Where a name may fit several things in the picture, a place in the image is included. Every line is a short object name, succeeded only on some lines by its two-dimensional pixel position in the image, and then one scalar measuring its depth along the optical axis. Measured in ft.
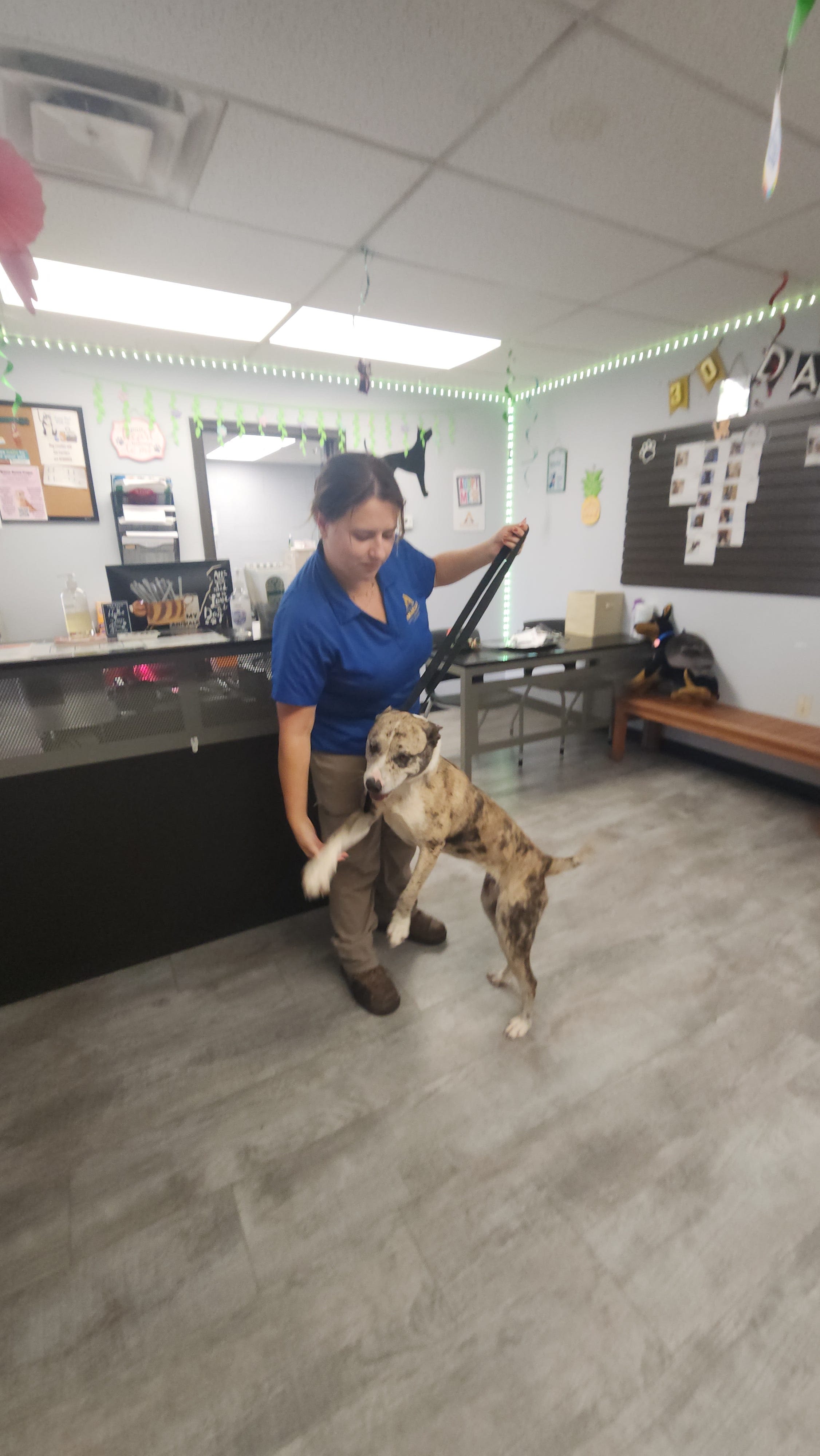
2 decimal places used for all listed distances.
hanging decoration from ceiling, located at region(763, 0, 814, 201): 2.54
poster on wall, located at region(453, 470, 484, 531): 15.89
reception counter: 5.49
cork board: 10.94
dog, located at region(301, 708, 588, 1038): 4.15
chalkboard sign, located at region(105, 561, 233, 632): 6.75
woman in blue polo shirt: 4.27
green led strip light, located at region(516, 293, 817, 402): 9.70
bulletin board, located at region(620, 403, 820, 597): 9.90
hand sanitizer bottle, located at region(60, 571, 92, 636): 7.49
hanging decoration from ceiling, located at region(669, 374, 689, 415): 11.34
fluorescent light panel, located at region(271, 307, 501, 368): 10.03
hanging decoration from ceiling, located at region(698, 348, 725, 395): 10.62
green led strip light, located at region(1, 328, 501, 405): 10.96
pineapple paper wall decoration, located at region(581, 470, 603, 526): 13.66
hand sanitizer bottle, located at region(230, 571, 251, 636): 7.44
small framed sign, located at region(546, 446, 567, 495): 14.57
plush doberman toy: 11.58
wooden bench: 9.44
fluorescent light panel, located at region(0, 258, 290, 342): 8.28
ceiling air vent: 4.75
